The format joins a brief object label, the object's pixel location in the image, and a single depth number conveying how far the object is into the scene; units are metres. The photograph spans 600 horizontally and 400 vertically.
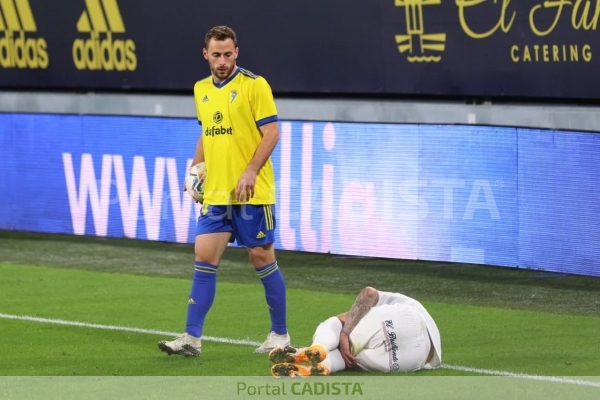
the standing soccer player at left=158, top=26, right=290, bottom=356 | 17.31
